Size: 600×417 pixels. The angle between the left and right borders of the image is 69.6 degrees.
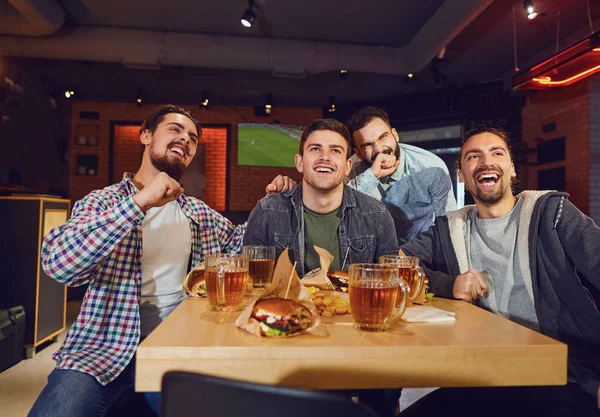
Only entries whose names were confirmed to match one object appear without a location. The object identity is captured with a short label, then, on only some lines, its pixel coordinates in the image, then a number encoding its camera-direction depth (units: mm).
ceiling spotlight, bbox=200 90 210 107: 7235
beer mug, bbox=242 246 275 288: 1472
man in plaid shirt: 1396
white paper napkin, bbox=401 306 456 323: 1078
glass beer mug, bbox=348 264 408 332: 985
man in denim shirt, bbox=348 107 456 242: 2635
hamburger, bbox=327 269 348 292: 1474
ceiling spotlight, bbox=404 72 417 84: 5809
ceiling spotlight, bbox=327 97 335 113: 7578
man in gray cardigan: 1369
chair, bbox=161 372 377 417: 499
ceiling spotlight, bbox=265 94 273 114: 7502
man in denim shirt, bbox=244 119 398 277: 1938
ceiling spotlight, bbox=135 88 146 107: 7200
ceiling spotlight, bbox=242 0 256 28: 4336
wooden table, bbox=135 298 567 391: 808
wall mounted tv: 8156
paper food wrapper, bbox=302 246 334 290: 1442
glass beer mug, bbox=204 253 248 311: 1142
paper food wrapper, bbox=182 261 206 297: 1356
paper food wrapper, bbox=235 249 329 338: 929
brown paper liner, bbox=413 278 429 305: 1315
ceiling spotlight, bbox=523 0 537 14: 3898
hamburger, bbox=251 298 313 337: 916
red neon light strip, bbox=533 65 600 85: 4131
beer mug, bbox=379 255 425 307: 1269
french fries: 1128
